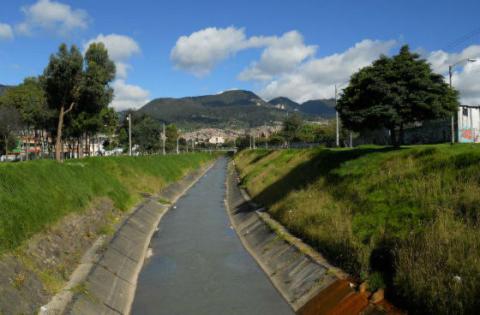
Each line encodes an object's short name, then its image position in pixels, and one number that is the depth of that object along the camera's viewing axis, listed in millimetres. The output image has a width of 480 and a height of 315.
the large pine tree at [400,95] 26781
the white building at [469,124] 54156
